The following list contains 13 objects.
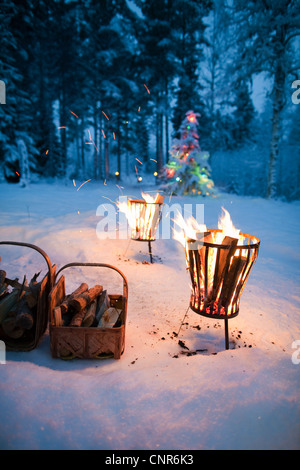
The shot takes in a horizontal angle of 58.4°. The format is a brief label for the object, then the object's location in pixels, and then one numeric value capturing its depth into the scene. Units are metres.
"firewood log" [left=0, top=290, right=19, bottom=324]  2.34
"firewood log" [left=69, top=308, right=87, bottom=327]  2.24
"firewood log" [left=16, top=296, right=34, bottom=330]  2.27
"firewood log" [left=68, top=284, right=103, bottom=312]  2.41
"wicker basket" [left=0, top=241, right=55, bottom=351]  2.30
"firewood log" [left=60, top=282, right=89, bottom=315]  2.36
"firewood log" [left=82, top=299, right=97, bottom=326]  2.31
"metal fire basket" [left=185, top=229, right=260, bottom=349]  2.29
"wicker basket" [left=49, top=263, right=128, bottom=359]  2.15
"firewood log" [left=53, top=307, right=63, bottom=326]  2.20
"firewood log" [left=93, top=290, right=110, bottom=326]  2.40
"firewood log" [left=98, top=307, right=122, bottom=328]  2.33
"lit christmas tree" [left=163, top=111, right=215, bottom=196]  12.72
